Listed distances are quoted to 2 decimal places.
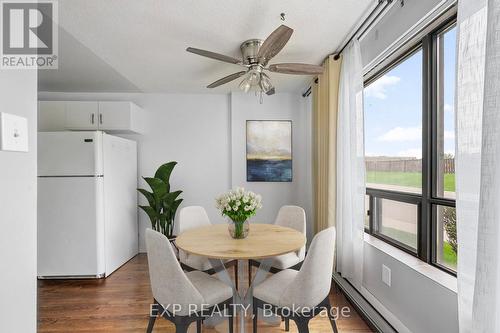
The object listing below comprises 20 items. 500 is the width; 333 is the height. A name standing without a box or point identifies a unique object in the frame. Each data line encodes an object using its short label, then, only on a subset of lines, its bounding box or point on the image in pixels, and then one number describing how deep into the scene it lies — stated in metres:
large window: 1.65
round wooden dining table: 1.58
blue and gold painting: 3.83
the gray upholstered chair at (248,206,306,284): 2.22
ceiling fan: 1.69
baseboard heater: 1.88
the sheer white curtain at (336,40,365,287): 2.25
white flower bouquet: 1.91
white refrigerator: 2.85
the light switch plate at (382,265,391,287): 1.96
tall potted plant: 3.35
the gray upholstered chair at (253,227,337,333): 1.50
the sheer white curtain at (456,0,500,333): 0.94
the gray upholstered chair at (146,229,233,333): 1.46
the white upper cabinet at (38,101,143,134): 3.35
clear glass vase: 1.93
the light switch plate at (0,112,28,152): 0.72
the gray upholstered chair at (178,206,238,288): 2.23
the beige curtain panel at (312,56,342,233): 2.61
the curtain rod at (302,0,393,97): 1.84
